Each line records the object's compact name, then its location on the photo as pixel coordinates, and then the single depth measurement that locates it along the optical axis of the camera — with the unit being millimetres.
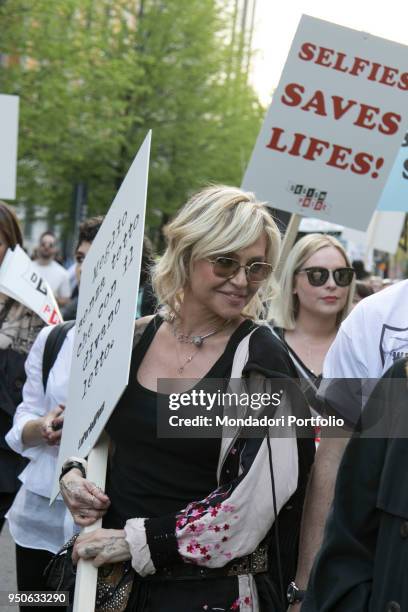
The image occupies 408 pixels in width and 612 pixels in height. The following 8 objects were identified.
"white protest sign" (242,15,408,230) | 5766
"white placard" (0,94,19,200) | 8344
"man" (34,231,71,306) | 14469
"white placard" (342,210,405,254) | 13539
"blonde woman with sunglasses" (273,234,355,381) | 5207
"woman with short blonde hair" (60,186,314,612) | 2861
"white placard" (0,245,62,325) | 5043
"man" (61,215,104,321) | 5160
